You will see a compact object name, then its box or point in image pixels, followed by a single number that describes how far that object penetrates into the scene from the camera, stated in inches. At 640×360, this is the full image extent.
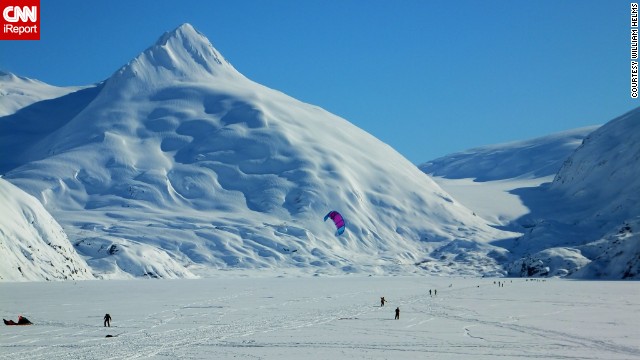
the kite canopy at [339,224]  7222.0
